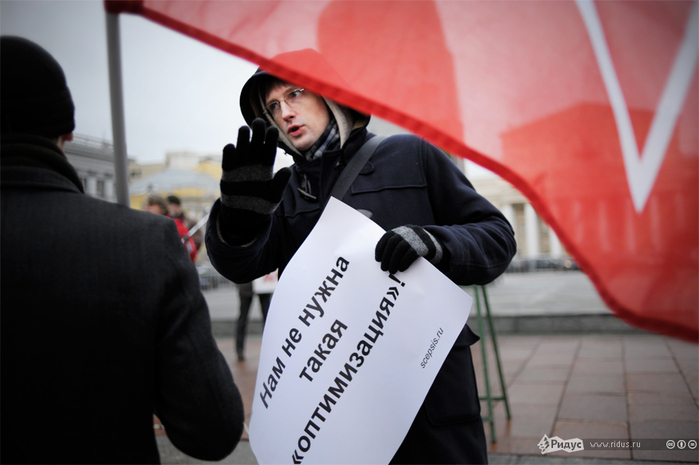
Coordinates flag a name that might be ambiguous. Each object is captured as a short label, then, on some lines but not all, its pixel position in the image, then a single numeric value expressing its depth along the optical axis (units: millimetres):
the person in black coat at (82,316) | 985
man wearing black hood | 1390
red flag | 945
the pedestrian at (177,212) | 6746
